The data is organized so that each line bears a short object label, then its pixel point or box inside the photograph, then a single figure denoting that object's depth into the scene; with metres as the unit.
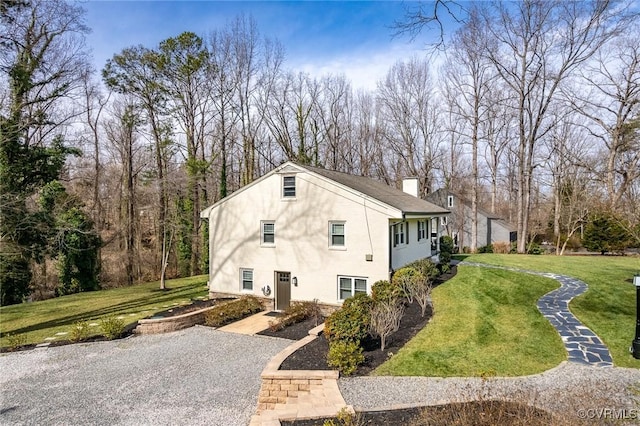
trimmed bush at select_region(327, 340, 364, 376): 7.64
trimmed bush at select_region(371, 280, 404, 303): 11.45
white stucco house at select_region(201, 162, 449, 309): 13.50
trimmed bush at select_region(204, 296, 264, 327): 13.53
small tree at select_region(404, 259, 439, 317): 12.00
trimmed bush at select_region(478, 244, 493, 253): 29.61
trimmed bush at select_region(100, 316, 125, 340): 12.00
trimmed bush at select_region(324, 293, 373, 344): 8.62
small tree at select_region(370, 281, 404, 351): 9.08
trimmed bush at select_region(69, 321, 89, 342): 11.85
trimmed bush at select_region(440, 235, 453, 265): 19.90
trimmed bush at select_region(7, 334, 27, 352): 11.16
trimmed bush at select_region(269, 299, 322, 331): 12.52
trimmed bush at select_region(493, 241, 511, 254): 29.62
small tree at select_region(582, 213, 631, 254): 27.23
